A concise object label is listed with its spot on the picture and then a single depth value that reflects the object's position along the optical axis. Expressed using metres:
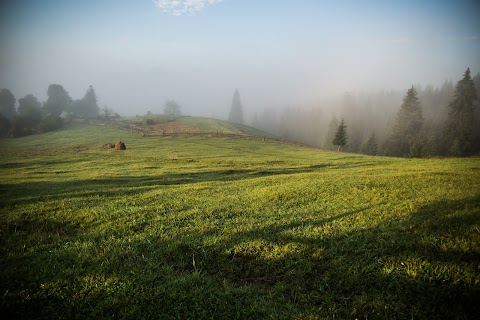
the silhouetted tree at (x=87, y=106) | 122.15
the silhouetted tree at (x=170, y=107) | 173.38
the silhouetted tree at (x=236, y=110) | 170.50
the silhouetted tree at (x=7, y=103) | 81.06
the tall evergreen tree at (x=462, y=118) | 66.92
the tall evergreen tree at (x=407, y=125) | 81.25
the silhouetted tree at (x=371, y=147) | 88.69
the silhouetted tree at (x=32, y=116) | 70.06
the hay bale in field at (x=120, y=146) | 44.25
